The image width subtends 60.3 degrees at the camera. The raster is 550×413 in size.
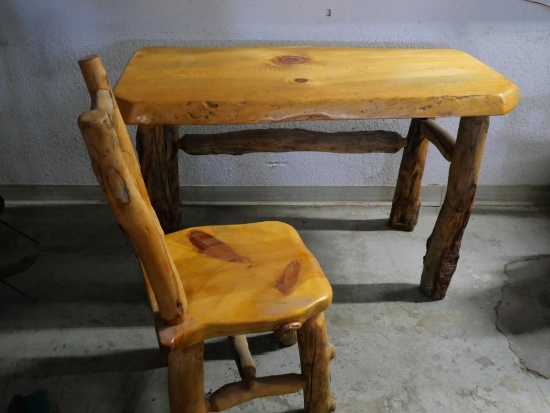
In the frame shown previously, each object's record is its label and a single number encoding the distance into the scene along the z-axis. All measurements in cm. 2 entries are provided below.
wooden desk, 130
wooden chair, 74
